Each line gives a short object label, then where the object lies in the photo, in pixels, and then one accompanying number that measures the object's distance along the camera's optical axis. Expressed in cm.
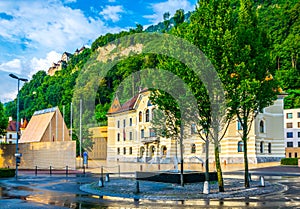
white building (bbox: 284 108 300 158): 8188
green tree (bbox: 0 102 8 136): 4484
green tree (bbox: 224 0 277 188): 2003
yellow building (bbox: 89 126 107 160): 8225
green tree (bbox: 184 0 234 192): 1978
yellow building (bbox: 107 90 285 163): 5662
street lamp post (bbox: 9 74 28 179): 3308
